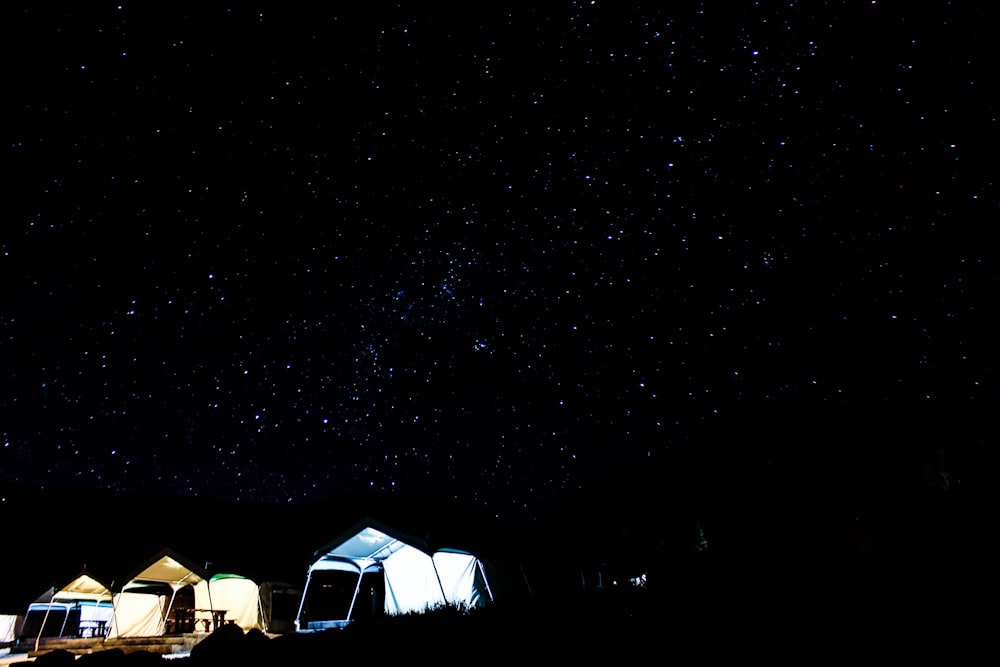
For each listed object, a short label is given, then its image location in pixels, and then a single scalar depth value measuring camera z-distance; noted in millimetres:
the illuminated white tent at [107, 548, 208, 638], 15016
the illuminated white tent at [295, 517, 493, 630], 12789
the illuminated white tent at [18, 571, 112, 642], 14961
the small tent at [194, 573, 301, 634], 17172
